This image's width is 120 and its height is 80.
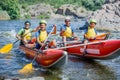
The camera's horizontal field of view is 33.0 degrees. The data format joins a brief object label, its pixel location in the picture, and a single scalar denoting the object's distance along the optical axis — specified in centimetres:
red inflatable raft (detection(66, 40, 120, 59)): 707
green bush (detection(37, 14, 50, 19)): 3650
